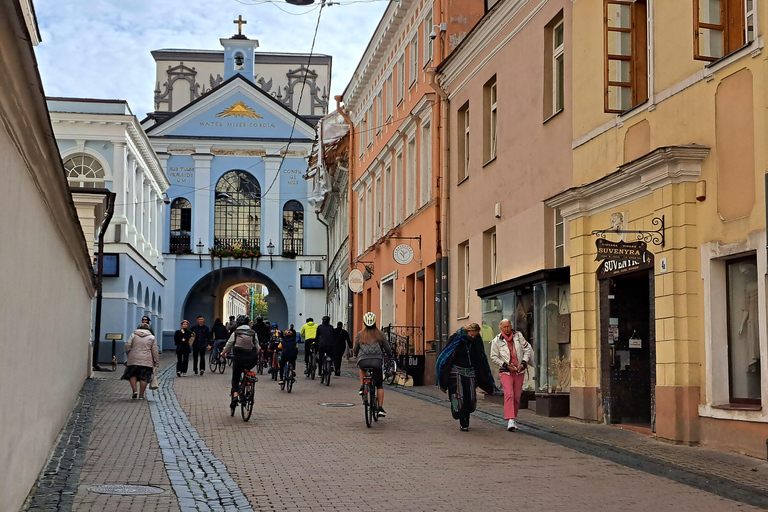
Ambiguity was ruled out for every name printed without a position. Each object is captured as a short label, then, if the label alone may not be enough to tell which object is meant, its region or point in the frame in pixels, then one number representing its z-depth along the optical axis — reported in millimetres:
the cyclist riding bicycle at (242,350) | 16688
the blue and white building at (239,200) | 57656
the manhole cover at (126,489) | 9156
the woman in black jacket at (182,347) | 28156
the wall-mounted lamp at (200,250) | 57500
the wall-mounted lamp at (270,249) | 58531
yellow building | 11836
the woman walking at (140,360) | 20641
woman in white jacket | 14875
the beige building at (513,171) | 17359
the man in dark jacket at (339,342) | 25922
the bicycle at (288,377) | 22453
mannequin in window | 11914
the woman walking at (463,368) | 14984
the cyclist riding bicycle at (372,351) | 15891
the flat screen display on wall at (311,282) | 57938
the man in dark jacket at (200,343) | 29219
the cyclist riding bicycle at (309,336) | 28172
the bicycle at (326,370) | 25266
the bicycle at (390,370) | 25609
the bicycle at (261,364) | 30133
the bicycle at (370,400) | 15312
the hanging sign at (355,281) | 31844
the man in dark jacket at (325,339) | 25750
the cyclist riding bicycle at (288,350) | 23078
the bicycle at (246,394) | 16109
